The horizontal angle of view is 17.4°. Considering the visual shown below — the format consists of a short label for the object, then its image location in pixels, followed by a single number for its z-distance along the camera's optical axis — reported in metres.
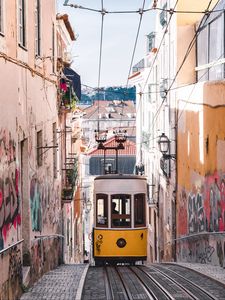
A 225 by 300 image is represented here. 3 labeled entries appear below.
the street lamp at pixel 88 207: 51.95
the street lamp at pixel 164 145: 24.73
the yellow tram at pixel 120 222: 20.64
